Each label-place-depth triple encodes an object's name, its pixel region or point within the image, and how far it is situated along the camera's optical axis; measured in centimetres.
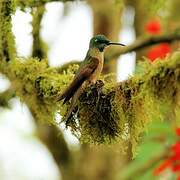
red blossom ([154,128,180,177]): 756
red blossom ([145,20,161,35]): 1426
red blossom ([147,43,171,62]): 1378
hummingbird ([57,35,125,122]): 770
